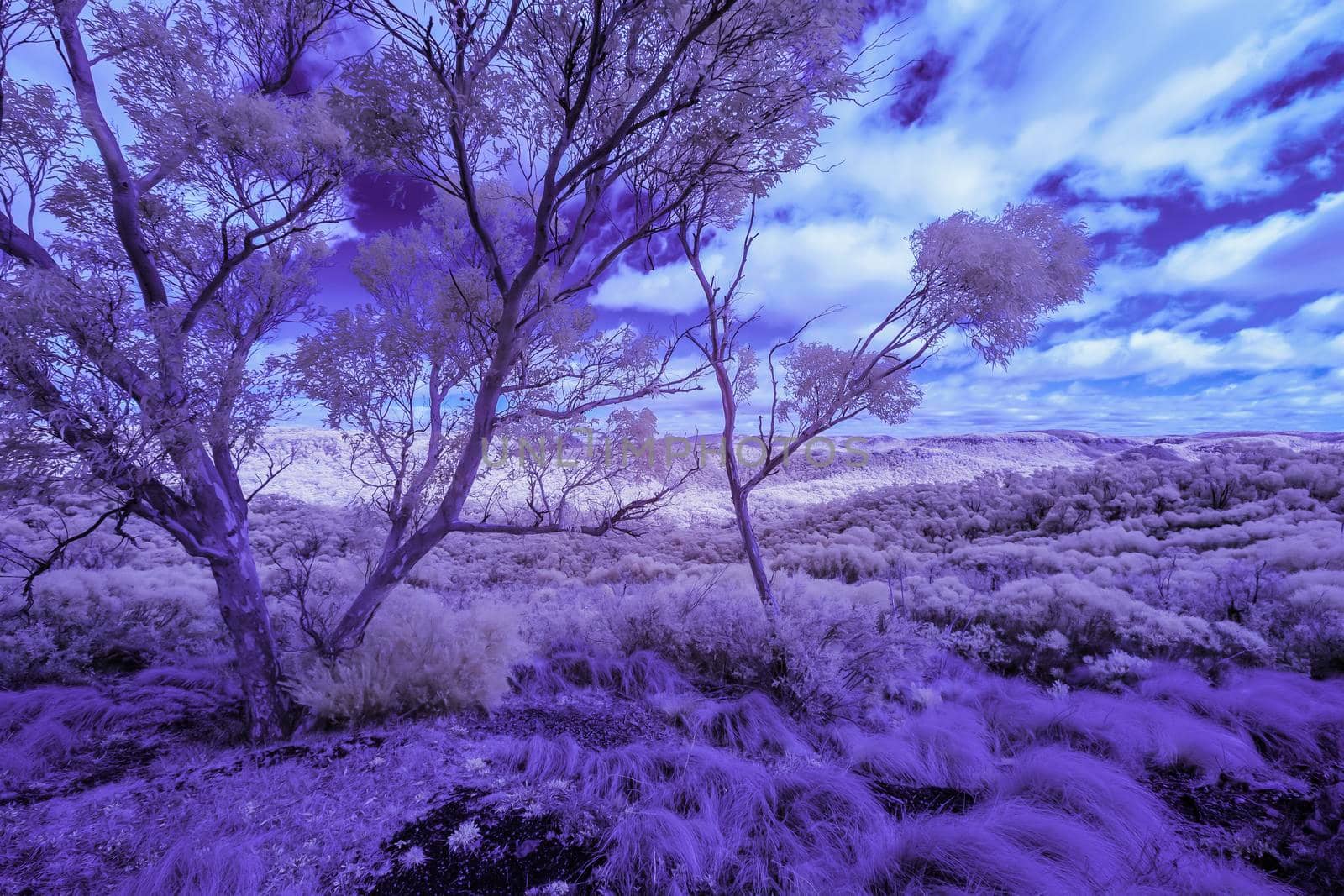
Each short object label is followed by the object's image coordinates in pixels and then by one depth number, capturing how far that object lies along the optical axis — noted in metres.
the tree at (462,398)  5.09
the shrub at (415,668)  4.10
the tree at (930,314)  6.55
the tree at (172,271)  3.18
